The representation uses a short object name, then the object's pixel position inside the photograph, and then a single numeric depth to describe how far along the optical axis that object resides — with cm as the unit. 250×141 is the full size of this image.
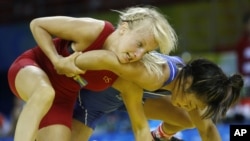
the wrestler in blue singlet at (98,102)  630
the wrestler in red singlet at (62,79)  590
